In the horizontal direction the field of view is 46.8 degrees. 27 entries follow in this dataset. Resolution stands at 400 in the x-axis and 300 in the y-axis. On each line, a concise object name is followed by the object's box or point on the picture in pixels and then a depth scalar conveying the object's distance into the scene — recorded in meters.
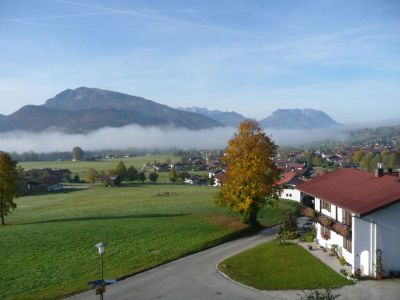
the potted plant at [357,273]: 30.84
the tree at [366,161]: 155.34
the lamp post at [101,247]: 25.89
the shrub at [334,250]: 36.56
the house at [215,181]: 126.95
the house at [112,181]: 124.81
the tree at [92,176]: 138.50
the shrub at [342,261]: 33.66
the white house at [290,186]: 87.62
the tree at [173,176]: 139.25
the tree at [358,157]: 184.25
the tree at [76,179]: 145.07
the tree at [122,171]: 131.00
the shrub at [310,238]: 42.34
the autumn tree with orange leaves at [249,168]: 48.38
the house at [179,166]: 186.50
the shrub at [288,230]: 43.25
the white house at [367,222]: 30.86
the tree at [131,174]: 134.00
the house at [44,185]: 120.85
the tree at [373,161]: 151.75
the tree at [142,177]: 135.25
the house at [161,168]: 189.73
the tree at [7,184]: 57.12
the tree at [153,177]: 137.00
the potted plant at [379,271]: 30.38
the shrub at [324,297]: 18.39
